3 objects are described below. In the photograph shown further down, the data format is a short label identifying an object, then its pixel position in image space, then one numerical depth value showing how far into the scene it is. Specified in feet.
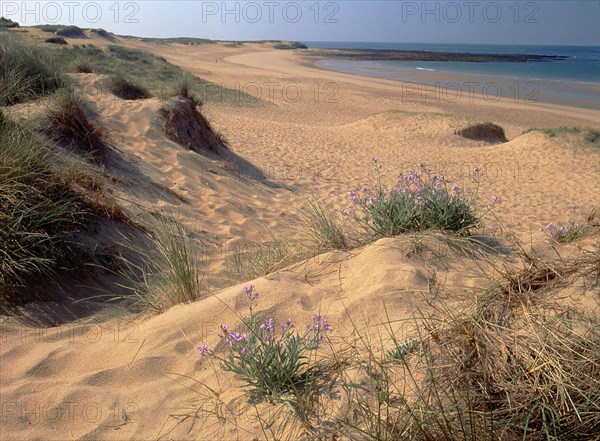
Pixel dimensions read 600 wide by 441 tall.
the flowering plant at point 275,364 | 7.70
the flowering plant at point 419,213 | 13.10
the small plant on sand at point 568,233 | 13.73
